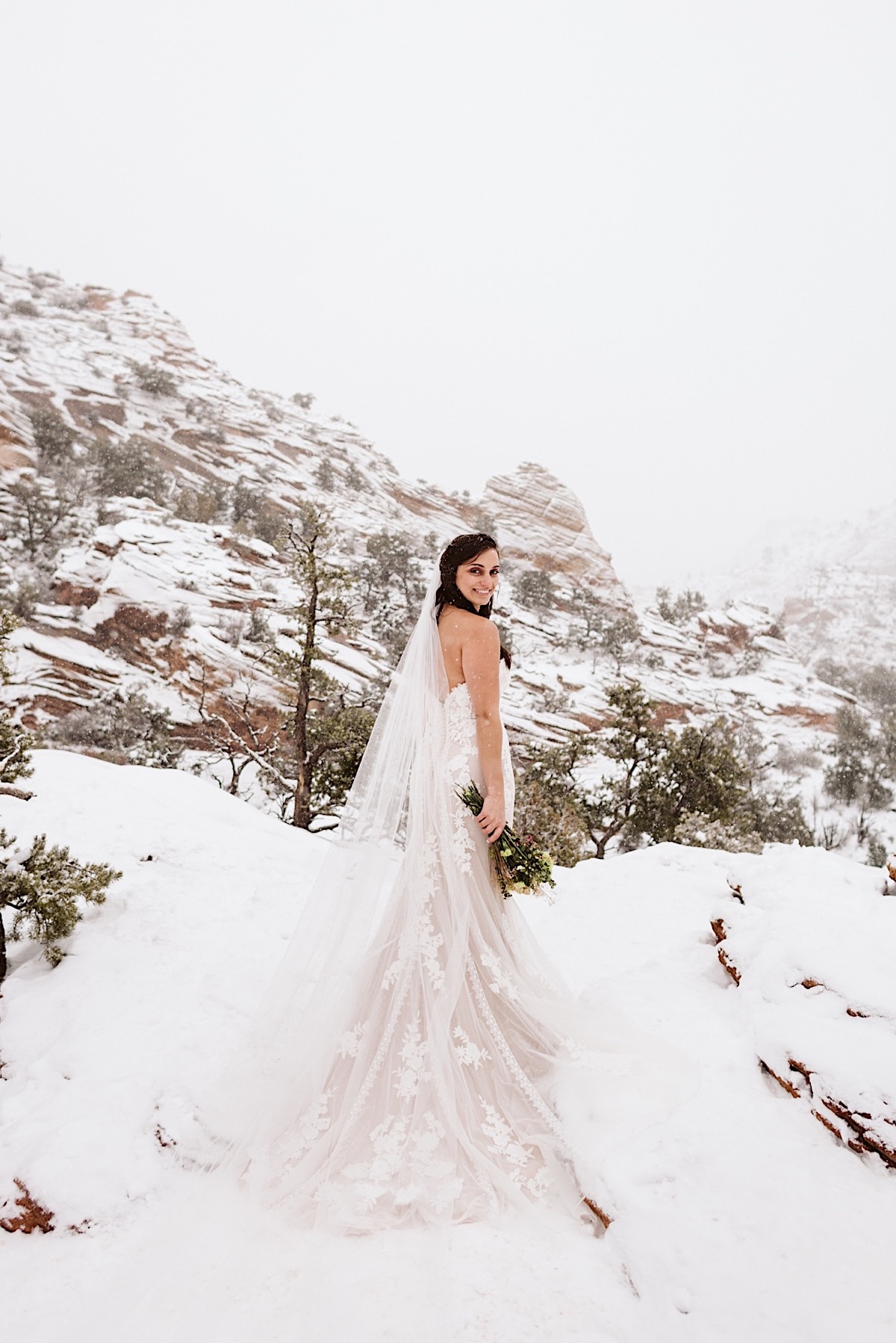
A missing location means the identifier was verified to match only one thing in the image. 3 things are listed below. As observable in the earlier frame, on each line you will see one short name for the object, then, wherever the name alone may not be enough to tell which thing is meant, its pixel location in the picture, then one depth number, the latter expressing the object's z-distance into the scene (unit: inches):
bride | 91.0
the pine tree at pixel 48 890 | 126.1
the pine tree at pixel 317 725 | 395.2
